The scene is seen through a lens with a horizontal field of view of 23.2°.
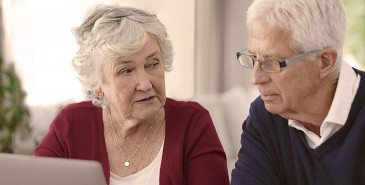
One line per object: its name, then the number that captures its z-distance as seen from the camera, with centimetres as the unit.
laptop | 142
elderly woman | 180
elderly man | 155
